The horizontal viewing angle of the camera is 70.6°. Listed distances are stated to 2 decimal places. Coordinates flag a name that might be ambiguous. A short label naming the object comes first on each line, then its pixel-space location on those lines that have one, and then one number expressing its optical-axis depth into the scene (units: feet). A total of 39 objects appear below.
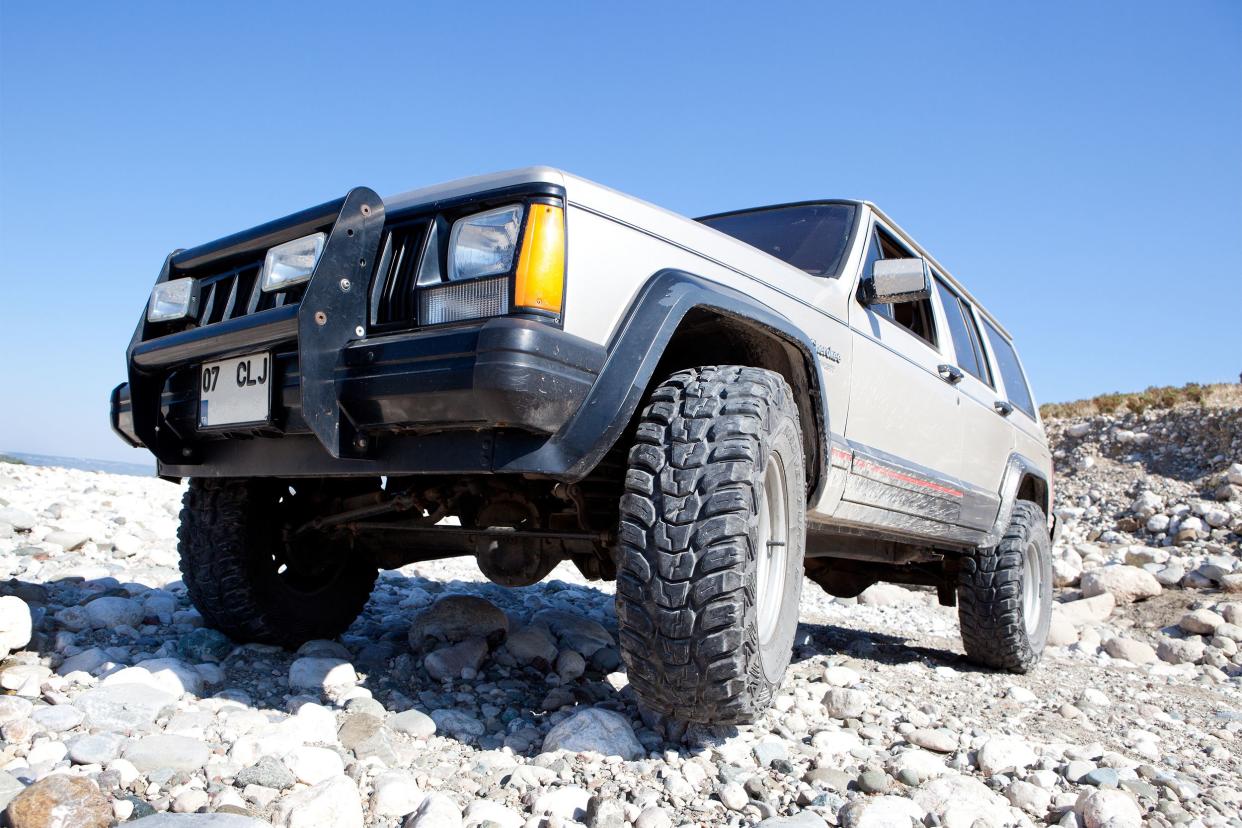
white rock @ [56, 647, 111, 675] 9.18
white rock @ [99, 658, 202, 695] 8.56
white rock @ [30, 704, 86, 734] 7.40
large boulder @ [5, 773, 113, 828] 5.49
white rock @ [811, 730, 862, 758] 8.30
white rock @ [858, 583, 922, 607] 24.57
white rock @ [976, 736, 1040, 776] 8.21
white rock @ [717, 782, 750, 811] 6.82
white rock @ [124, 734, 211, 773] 6.68
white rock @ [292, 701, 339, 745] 7.55
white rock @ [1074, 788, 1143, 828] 6.89
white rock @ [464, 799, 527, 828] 6.20
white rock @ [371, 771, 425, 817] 6.40
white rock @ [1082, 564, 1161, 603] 25.43
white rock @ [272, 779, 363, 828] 5.94
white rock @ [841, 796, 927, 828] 6.55
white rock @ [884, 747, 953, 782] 7.74
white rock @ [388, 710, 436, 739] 8.00
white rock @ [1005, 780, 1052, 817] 7.39
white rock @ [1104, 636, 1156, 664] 18.21
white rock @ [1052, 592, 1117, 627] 23.05
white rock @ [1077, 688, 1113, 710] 12.11
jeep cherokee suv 6.90
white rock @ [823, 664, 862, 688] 11.57
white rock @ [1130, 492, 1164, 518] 40.47
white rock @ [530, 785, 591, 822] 6.45
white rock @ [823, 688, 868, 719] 9.86
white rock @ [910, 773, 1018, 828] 6.86
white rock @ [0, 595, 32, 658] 9.05
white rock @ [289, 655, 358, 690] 9.29
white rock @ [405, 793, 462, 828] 5.99
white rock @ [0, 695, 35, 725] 7.36
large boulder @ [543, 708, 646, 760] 7.59
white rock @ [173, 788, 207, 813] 6.07
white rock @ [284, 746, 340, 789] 6.70
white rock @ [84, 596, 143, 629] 10.99
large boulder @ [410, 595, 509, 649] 11.12
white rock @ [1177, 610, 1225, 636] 20.89
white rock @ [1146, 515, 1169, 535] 38.47
